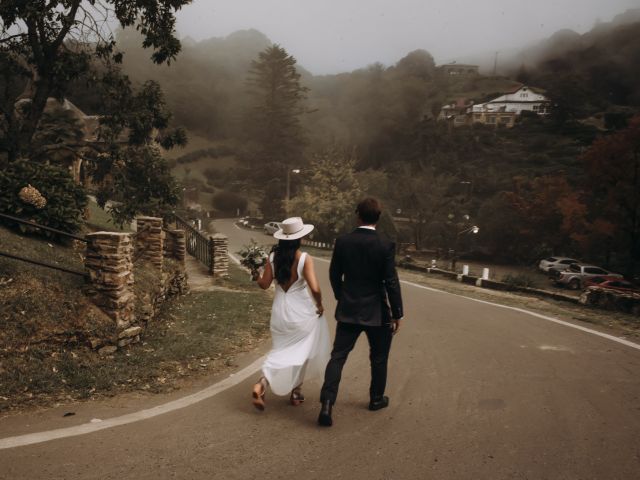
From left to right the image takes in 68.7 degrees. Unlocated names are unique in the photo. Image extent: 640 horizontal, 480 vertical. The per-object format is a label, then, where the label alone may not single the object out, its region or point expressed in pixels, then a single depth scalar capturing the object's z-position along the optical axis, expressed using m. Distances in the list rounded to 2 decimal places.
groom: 4.34
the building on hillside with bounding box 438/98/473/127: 86.06
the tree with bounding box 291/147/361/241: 47.50
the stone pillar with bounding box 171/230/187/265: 12.22
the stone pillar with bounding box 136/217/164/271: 9.73
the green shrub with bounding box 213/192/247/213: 76.06
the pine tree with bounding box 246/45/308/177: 68.81
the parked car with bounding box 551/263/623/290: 30.61
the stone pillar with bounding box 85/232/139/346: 6.38
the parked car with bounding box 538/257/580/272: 34.38
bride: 4.58
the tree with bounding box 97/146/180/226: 13.09
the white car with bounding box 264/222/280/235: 53.38
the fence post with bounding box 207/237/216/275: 15.12
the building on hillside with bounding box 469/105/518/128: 82.69
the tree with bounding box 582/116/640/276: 29.02
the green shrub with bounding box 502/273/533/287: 18.99
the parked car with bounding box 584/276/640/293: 26.66
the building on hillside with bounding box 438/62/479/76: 135.05
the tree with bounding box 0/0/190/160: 11.21
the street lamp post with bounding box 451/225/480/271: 30.09
